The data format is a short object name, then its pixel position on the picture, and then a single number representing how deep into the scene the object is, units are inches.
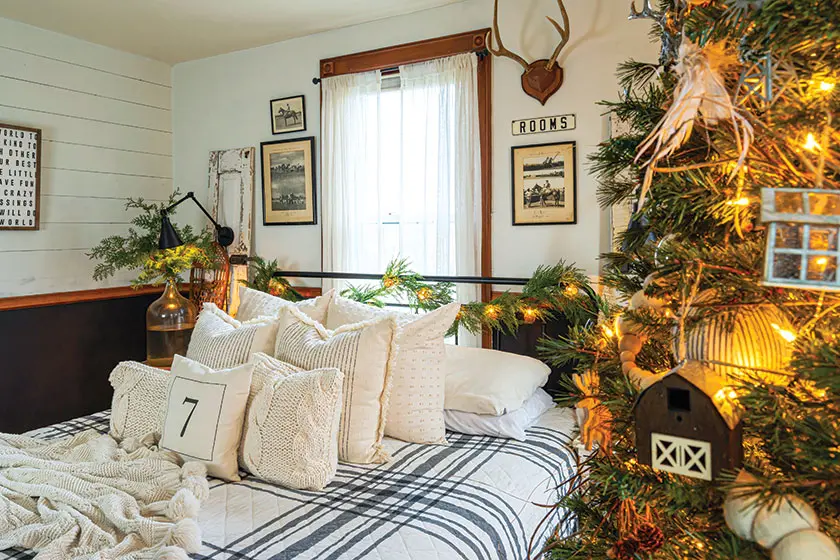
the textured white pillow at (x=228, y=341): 86.4
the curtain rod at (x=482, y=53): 116.2
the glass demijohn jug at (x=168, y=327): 130.7
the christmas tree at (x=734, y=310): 22.2
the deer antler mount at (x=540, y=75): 109.7
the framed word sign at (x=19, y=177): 128.0
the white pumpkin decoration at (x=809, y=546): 21.0
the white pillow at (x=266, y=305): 101.0
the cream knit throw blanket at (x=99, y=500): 53.6
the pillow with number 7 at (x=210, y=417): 71.2
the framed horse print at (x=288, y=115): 140.3
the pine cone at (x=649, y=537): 32.0
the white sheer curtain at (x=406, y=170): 118.6
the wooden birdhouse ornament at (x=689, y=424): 24.3
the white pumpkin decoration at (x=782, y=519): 21.5
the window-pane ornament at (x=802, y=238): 22.3
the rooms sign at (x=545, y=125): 110.3
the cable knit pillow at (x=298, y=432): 67.7
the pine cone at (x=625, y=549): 31.8
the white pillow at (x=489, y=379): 87.5
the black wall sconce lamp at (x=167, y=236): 135.9
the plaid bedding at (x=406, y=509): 55.2
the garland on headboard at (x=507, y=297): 104.7
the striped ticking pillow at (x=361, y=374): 76.0
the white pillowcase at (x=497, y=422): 85.9
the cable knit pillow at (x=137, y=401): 82.1
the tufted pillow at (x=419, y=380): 83.7
